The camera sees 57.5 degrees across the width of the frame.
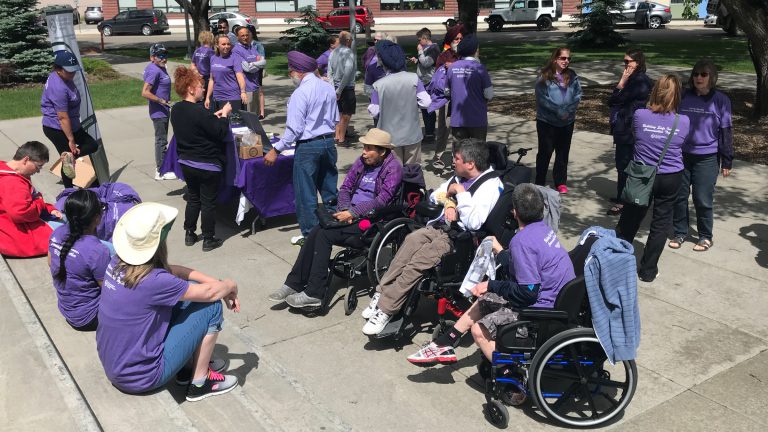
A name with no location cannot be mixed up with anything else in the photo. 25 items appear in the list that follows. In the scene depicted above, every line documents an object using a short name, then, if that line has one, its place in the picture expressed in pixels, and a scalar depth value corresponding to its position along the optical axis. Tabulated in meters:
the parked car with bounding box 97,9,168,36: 40.09
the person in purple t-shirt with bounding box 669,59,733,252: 6.67
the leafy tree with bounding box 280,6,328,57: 22.95
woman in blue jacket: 8.08
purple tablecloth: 7.46
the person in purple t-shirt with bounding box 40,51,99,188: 7.98
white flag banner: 8.70
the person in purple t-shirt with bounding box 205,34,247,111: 10.92
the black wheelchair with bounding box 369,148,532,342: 5.13
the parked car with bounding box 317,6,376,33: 40.03
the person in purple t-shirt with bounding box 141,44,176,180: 9.41
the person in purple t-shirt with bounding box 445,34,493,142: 8.61
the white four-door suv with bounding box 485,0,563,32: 39.41
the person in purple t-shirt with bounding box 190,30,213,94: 11.29
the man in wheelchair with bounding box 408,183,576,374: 4.25
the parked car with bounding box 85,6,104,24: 46.58
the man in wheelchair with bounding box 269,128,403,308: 5.70
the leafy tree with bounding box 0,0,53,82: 19.61
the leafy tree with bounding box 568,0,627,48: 25.08
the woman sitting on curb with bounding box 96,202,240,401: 4.00
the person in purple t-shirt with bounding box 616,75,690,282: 6.04
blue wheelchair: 4.13
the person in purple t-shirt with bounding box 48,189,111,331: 4.77
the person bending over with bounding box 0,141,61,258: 6.45
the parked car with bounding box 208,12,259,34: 39.84
